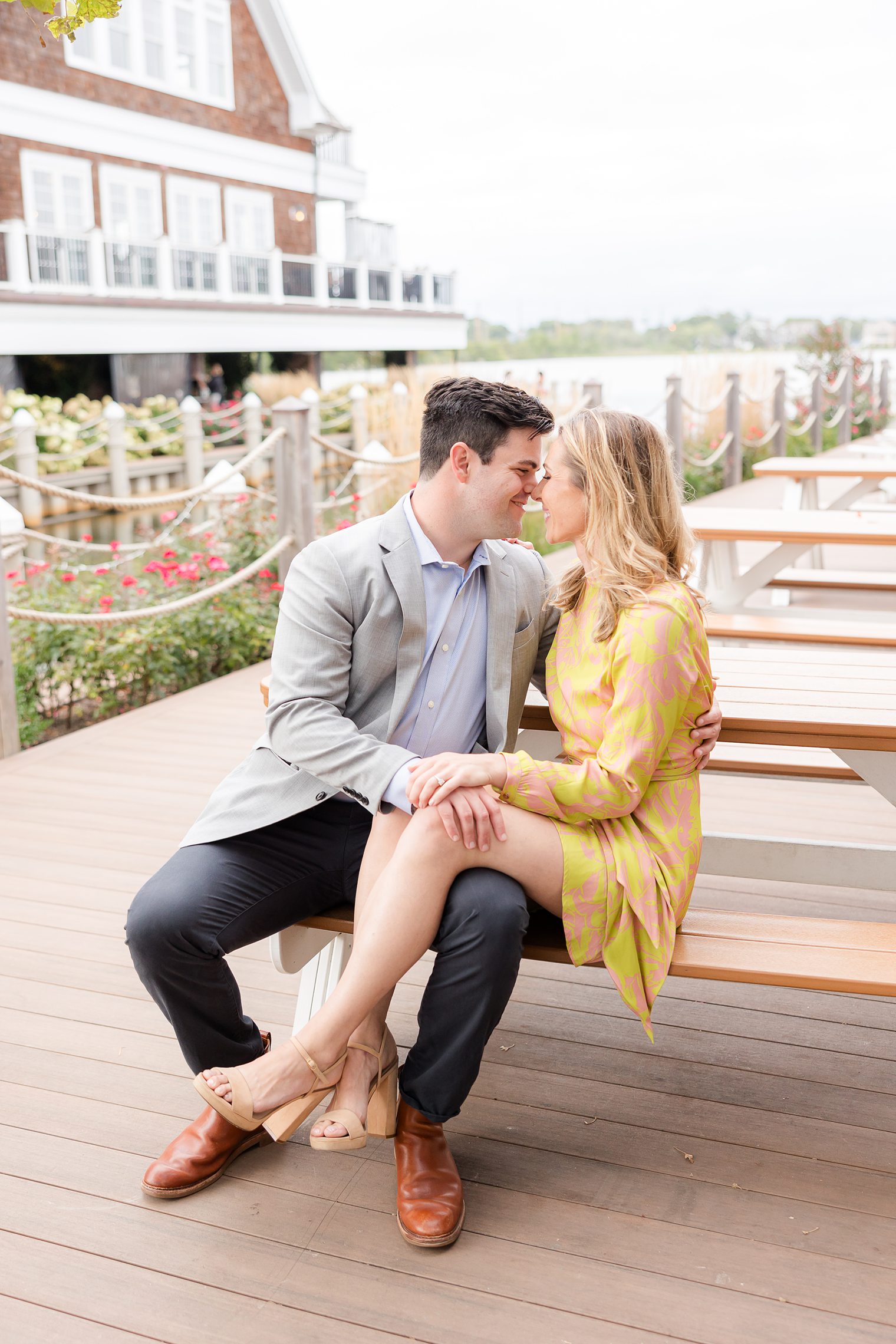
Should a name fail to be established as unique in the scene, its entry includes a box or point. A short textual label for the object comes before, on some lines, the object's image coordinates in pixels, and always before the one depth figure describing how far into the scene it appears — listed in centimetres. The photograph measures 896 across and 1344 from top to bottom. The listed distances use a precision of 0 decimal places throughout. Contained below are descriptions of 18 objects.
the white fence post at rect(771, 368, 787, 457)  1370
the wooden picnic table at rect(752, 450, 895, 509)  593
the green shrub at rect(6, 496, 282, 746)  512
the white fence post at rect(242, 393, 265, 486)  1429
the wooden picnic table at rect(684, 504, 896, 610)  442
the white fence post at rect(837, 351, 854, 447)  1642
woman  183
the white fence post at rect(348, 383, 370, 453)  1189
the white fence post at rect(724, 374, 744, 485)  1198
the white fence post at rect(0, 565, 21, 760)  414
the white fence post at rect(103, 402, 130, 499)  1234
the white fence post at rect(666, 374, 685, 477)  988
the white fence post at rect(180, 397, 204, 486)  1310
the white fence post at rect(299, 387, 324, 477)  1359
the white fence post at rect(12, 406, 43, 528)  1063
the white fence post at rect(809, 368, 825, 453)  1489
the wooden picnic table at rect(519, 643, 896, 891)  221
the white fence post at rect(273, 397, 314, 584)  567
